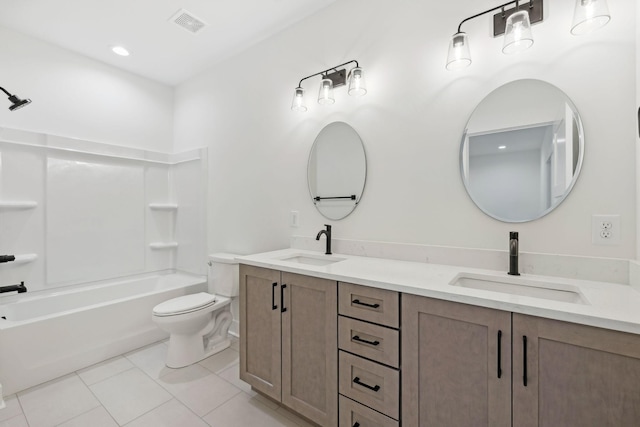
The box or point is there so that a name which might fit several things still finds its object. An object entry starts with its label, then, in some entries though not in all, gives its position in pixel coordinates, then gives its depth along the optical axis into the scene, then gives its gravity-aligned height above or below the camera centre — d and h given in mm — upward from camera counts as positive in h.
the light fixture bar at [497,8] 1397 +1045
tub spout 2055 -545
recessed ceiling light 2695 +1563
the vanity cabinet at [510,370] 849 -538
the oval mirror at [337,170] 2033 +319
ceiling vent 2248 +1570
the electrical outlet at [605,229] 1260 -76
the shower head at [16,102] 2041 +805
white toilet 2203 -841
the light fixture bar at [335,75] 2039 +999
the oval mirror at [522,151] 1358 +315
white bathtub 1953 -893
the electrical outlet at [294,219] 2367 -51
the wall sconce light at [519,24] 1196 +855
